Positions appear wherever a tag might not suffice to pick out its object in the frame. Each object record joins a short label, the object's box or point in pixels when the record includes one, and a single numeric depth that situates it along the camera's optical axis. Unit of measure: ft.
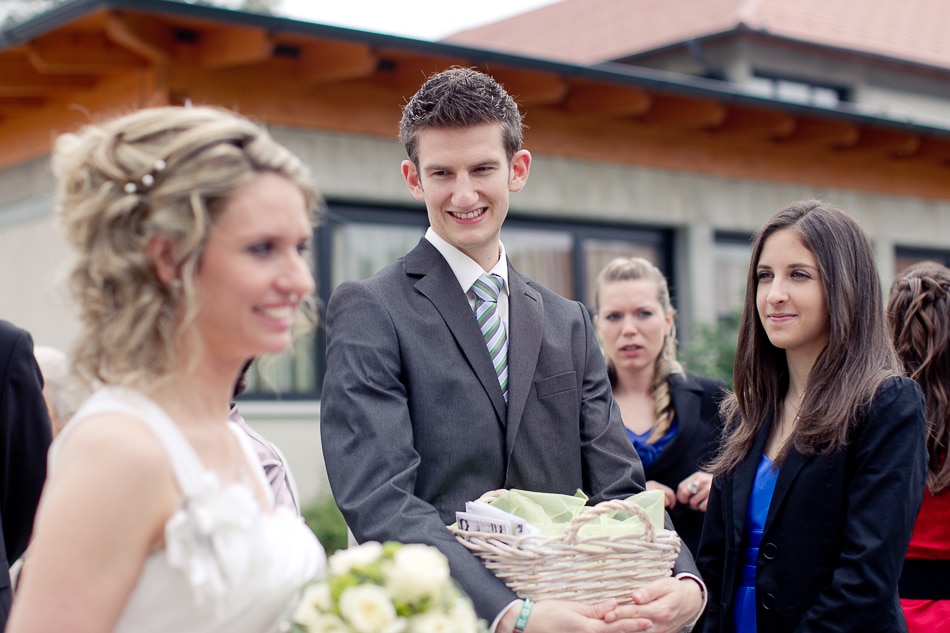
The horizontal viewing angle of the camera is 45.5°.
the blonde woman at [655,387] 16.44
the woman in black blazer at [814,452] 10.56
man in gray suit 9.18
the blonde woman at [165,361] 6.39
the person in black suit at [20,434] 12.08
